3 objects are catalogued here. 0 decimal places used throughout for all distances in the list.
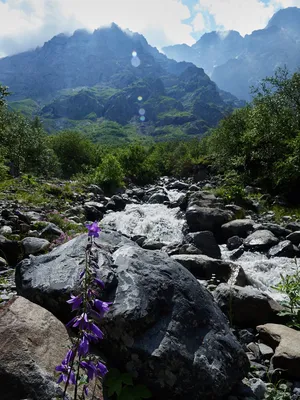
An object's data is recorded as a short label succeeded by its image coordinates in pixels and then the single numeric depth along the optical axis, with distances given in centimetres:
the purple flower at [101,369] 252
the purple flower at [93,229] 258
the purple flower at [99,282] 264
